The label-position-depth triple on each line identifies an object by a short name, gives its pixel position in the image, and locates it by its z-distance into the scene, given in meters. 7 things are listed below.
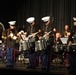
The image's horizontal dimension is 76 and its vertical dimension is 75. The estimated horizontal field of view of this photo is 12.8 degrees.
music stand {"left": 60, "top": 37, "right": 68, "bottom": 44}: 8.67
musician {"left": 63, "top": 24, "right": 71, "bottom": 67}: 9.33
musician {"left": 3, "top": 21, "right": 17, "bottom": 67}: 9.49
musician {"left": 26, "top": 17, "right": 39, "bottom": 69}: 8.96
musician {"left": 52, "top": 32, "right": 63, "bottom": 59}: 9.04
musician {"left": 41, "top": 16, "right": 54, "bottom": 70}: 8.60
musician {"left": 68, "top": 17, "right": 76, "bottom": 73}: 8.37
